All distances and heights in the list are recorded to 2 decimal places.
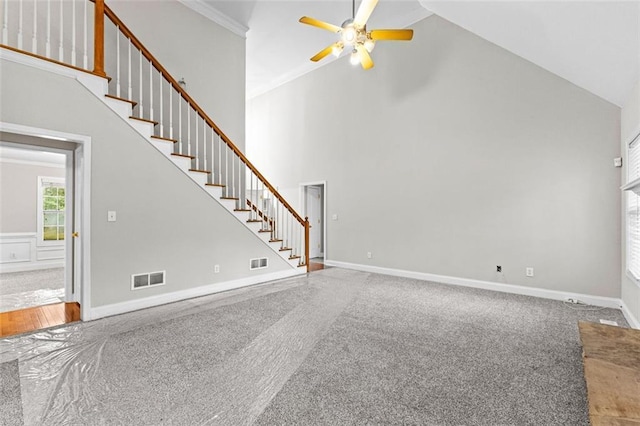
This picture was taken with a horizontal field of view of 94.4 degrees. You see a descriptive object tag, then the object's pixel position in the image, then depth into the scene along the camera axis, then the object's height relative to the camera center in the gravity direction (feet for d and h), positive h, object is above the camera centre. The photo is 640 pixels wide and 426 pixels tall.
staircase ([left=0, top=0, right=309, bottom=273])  11.28 +5.09
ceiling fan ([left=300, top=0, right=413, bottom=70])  10.85 +6.83
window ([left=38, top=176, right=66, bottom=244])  21.67 +0.22
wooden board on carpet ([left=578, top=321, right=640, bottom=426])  4.20 -2.88
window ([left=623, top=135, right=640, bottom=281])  10.23 -0.06
